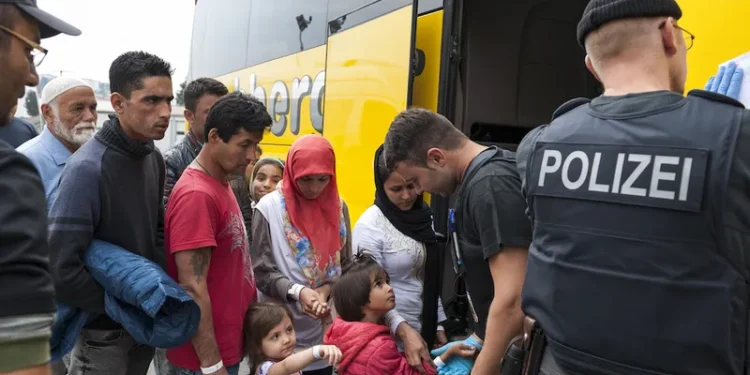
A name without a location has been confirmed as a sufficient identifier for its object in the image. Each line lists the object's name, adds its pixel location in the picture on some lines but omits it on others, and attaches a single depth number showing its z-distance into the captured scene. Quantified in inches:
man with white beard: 113.0
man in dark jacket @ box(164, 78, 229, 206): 136.1
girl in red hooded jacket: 100.1
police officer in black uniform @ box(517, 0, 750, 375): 51.0
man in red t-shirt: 84.4
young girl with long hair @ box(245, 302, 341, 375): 92.8
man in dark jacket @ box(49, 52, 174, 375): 79.7
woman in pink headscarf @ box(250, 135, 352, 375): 107.7
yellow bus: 146.4
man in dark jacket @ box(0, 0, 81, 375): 38.9
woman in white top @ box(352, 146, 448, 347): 118.3
